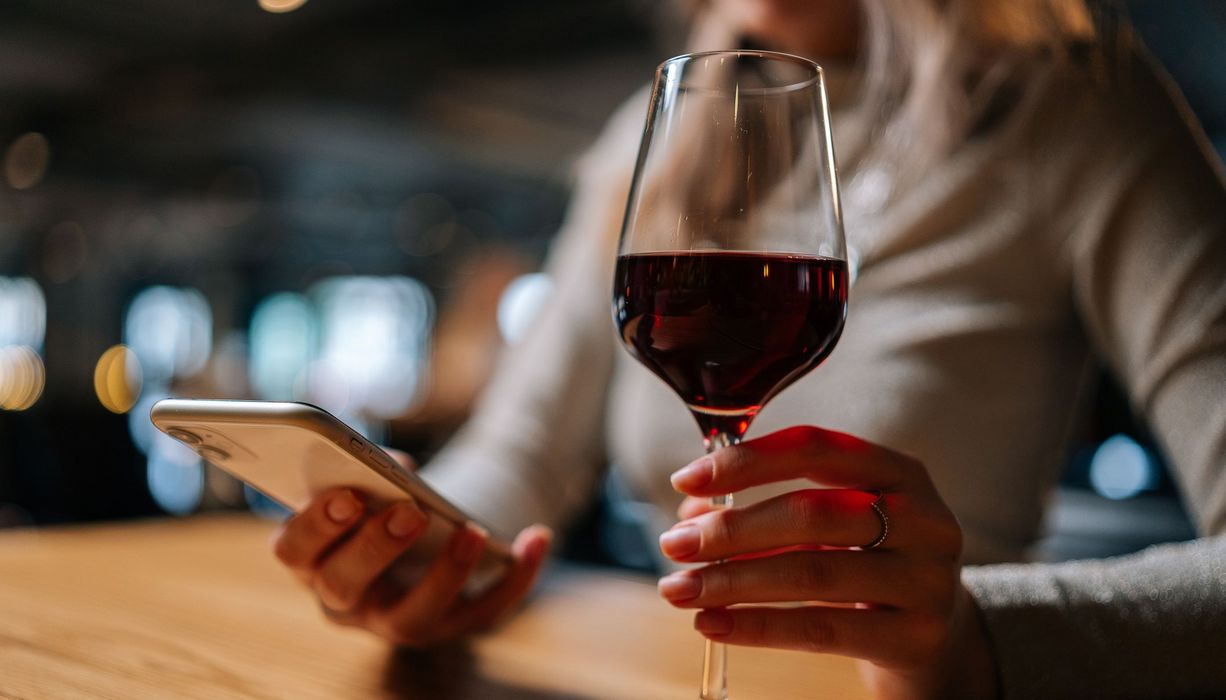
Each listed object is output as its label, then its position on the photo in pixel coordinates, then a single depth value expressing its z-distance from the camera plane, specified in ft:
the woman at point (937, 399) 1.70
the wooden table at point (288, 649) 2.11
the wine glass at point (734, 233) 1.70
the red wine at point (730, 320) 1.69
